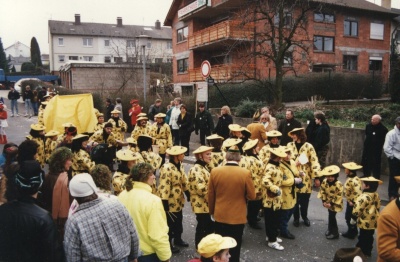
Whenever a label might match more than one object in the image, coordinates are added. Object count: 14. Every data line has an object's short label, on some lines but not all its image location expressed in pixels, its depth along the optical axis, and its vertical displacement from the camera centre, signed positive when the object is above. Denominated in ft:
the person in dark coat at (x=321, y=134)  30.35 -3.41
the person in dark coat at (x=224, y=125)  39.00 -3.35
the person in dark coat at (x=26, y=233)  10.32 -3.84
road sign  44.68 +2.92
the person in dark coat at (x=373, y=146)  31.68 -4.65
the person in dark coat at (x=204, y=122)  42.50 -3.31
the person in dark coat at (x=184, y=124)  41.16 -3.39
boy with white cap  10.87 -3.95
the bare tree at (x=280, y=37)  52.06 +7.78
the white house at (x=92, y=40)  221.66 +33.31
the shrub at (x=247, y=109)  51.98 -2.26
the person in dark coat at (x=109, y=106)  50.18 -1.62
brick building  90.02 +14.75
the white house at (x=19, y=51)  371.76 +44.55
